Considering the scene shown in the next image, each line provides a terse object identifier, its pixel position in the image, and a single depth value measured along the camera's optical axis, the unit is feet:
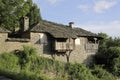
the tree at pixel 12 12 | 88.16
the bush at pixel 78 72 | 78.24
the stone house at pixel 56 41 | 76.19
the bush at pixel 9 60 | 66.25
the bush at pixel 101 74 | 85.25
